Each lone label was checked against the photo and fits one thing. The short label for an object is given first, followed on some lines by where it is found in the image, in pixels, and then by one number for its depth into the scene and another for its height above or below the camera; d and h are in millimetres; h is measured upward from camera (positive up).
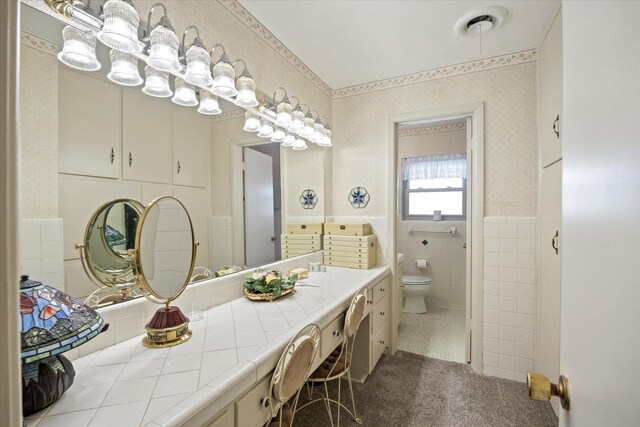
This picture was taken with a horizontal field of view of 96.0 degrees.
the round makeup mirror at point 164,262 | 1004 -195
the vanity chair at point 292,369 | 965 -551
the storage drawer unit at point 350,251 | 2350 -333
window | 3674 +339
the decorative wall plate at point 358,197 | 2637 +132
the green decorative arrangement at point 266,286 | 1507 -407
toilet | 3438 -982
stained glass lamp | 633 -294
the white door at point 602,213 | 352 -2
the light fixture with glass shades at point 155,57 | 957 +612
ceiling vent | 1688 +1174
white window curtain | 3639 +587
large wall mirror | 874 +220
